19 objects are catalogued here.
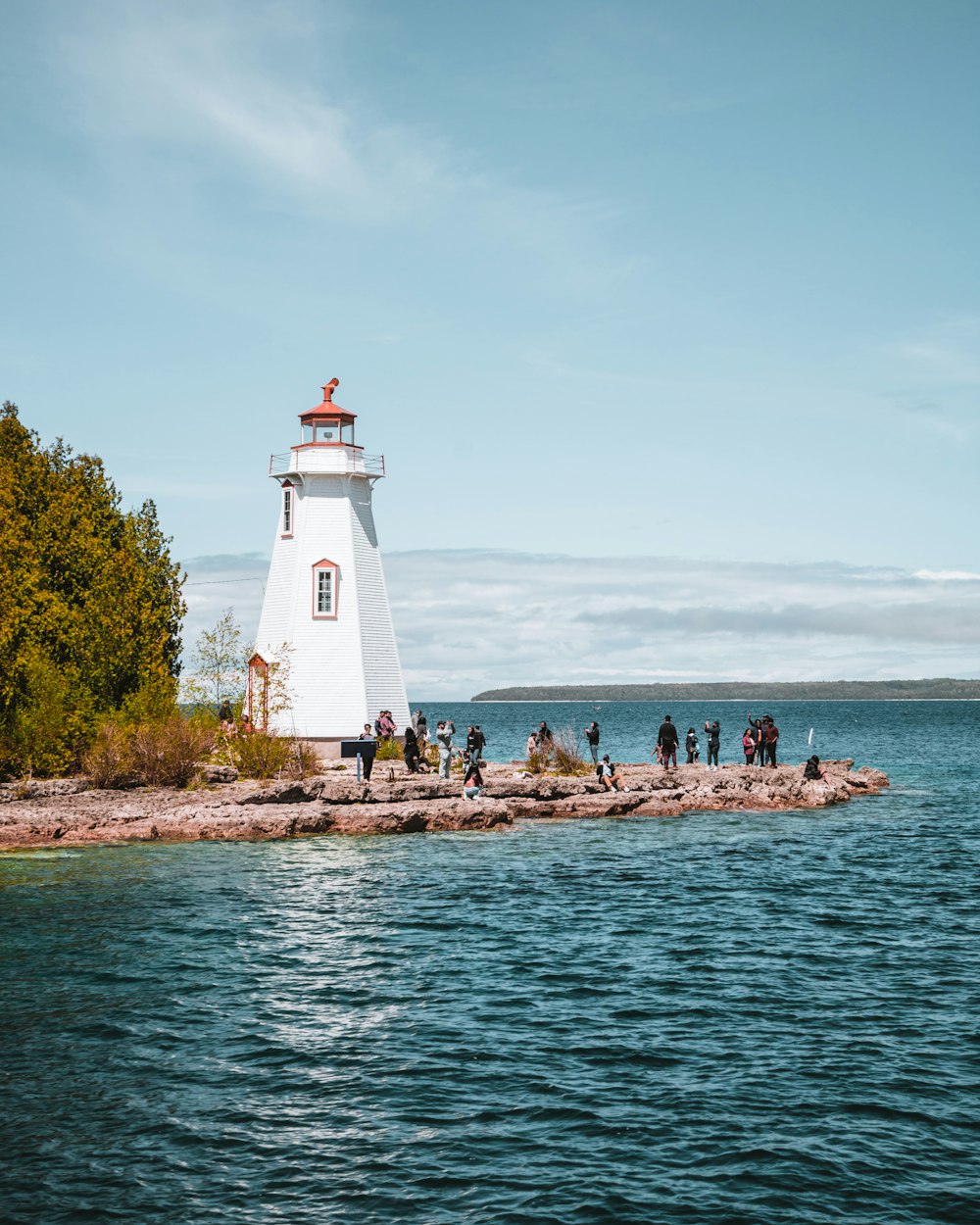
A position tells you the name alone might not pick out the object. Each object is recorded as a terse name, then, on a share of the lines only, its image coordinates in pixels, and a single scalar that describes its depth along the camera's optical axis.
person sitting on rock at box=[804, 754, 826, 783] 43.50
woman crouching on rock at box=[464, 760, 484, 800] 36.06
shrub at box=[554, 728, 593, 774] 43.84
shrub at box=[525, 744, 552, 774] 43.97
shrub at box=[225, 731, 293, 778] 39.06
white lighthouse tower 43.50
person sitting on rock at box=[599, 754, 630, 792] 40.19
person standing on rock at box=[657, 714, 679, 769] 45.19
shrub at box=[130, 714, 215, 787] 37.28
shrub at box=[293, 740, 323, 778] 39.03
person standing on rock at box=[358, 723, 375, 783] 37.25
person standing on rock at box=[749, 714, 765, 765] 47.53
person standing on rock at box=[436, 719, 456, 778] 39.16
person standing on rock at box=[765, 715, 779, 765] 47.03
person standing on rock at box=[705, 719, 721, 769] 46.75
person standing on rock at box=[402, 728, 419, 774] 40.22
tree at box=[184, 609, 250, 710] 40.22
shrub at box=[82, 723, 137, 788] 36.69
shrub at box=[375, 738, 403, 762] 43.25
